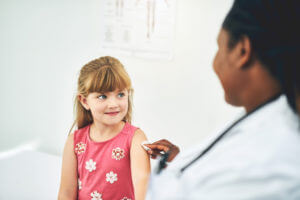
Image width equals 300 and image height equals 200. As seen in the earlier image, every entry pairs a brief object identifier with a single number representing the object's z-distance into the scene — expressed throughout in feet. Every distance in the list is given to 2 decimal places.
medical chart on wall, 5.40
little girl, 3.53
